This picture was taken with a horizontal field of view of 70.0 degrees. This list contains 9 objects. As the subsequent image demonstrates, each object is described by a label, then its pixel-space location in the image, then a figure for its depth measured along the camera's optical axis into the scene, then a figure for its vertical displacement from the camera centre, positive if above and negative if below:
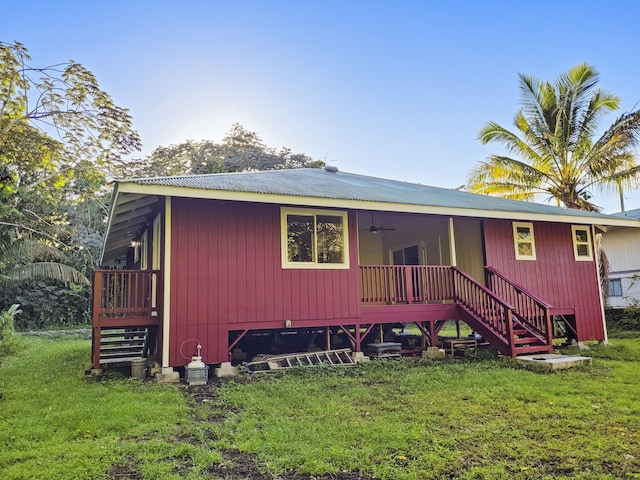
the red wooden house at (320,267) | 7.98 +0.73
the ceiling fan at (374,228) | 12.23 +2.05
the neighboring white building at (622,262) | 20.14 +1.43
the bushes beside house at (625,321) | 15.85 -0.96
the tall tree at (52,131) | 13.08 +5.79
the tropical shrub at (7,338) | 7.83 -0.56
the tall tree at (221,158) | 27.94 +9.30
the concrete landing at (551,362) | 7.73 -1.13
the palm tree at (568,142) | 16.41 +5.64
